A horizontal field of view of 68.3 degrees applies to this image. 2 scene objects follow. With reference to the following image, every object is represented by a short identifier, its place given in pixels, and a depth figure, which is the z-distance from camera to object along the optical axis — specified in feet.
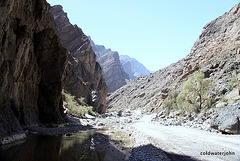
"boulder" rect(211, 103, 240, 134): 44.80
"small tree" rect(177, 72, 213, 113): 91.81
